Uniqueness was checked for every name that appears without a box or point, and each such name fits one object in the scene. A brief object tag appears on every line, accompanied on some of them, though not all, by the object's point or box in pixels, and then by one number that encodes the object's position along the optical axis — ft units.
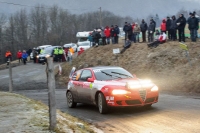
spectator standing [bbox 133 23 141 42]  100.50
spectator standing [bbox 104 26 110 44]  106.32
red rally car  37.09
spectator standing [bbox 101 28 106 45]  108.47
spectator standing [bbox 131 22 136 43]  101.86
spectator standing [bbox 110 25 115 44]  105.29
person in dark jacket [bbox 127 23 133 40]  97.55
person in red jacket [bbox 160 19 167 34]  86.35
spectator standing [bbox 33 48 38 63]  152.72
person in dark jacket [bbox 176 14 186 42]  79.87
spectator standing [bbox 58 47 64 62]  137.90
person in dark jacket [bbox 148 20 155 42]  91.86
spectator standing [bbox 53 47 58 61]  137.57
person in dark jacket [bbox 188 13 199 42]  77.77
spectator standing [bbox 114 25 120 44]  104.53
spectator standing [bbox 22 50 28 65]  145.91
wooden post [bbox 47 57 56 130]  25.14
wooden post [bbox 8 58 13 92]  66.03
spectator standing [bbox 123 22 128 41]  98.20
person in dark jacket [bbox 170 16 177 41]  82.70
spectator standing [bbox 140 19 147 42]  94.79
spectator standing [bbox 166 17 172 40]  84.68
